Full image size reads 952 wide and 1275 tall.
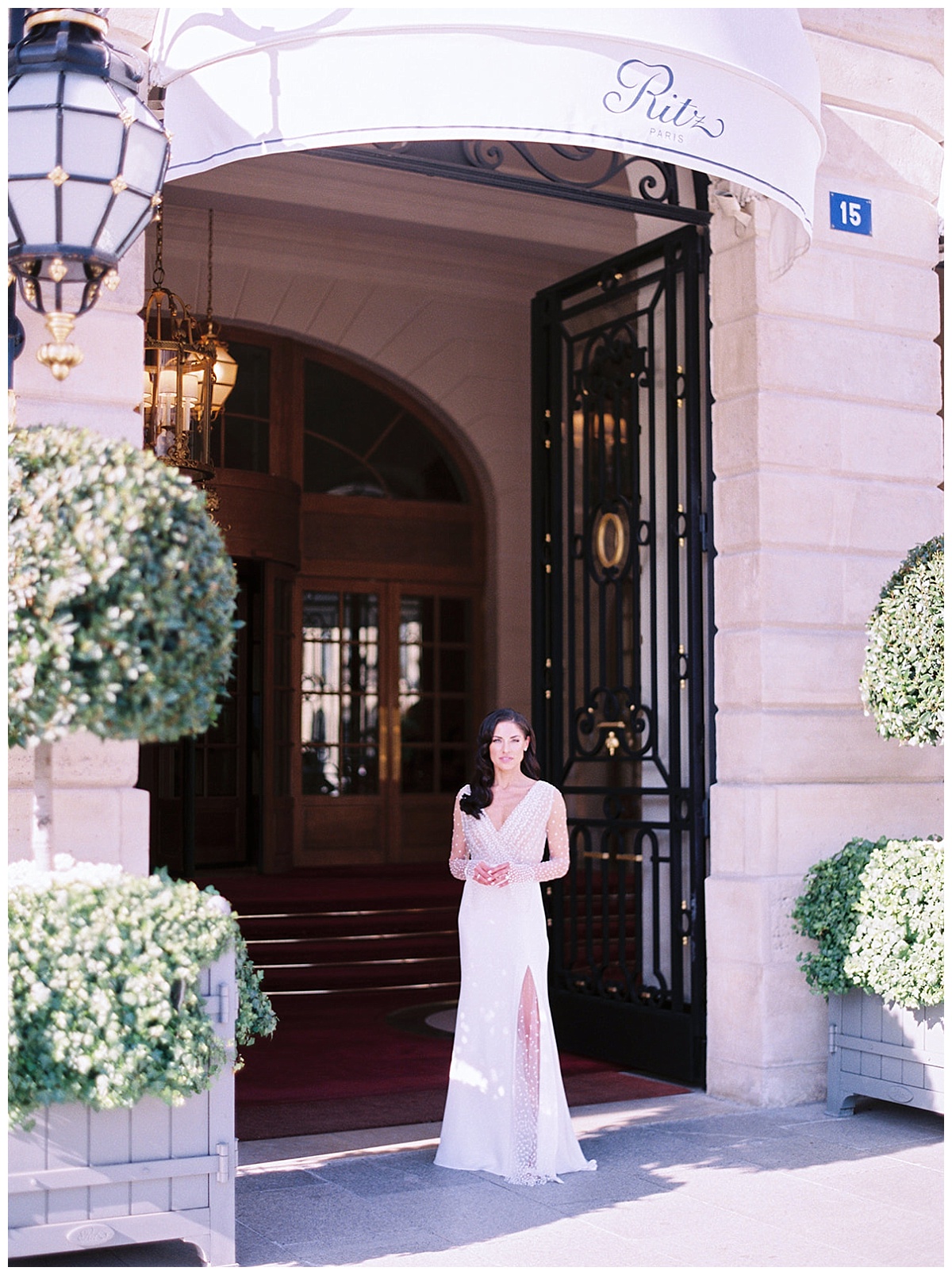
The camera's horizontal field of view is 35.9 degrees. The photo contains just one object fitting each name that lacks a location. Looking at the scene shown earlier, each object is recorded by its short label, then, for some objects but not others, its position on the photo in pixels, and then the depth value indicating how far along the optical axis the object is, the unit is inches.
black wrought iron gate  268.5
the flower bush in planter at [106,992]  152.6
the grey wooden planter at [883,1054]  229.5
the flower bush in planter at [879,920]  224.8
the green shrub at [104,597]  142.6
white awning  196.2
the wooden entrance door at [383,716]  532.7
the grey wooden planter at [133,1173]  158.7
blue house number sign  271.7
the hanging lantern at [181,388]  327.9
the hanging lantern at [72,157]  158.4
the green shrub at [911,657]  230.4
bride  206.7
